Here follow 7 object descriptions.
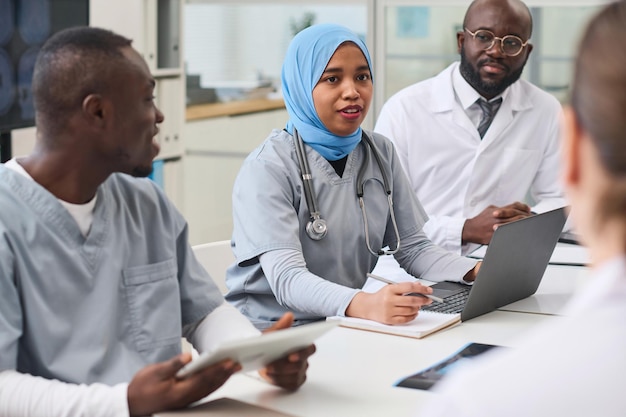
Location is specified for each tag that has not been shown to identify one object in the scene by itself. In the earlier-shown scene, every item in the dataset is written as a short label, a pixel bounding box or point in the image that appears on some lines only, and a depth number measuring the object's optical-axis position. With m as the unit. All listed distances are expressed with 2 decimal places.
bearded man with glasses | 2.75
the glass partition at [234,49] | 4.39
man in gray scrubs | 1.30
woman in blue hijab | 1.88
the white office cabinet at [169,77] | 3.77
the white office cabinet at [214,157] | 4.48
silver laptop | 1.72
